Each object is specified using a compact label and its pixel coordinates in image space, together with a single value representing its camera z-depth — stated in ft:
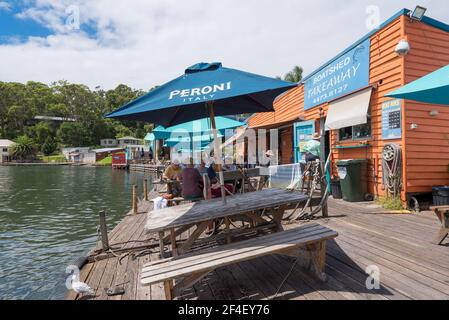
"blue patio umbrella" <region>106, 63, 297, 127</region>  9.22
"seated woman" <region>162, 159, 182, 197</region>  22.69
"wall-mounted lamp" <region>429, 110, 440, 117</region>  20.56
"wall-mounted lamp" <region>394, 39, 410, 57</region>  19.61
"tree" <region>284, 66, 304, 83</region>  114.52
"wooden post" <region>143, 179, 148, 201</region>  34.71
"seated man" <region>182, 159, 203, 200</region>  16.33
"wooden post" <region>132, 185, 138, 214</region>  26.69
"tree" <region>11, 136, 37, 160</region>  173.68
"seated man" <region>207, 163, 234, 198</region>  16.39
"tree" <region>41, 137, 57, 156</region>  196.24
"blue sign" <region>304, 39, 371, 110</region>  23.99
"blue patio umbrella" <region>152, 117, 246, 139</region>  23.48
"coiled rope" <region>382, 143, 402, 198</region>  20.29
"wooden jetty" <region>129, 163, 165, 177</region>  98.77
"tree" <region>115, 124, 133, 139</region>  226.25
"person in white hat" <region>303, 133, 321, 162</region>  23.03
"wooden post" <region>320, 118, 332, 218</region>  18.74
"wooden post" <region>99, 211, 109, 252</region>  15.17
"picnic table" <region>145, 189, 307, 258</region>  9.75
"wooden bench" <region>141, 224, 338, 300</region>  7.90
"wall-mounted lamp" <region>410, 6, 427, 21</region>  19.72
